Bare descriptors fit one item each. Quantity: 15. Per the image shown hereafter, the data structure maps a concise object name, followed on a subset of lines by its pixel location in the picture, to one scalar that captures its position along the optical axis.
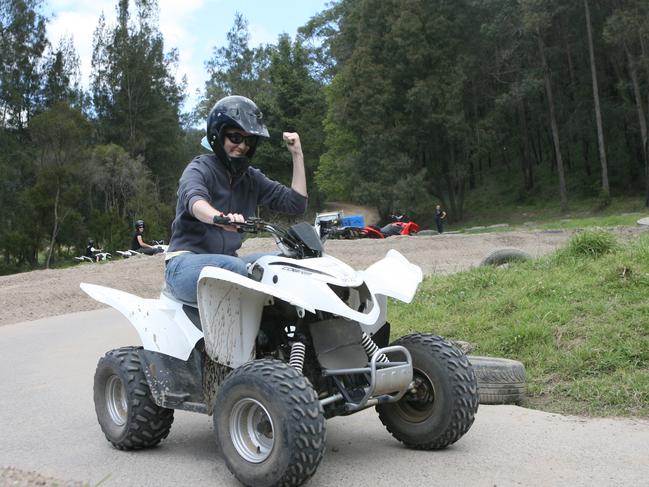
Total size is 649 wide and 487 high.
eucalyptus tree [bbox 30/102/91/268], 49.41
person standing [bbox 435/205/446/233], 41.98
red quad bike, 36.94
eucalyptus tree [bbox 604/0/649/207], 39.44
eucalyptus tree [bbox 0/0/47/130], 55.47
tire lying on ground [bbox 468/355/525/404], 6.18
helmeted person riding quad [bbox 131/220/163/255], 25.89
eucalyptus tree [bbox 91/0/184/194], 64.06
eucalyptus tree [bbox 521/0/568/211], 42.23
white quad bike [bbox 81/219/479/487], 4.07
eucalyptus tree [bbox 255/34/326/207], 59.56
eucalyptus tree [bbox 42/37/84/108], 59.97
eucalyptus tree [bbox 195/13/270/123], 71.94
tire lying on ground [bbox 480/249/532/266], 12.98
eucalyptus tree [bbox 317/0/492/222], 47.97
